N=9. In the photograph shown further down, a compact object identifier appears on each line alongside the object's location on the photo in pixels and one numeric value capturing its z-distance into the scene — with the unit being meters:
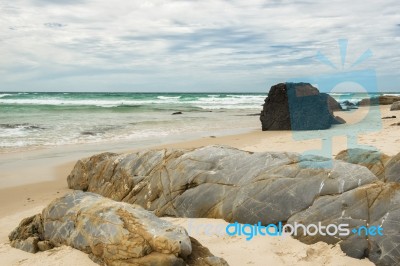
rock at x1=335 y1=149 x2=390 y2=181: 6.32
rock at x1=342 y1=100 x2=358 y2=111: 31.01
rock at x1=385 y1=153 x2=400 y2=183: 6.03
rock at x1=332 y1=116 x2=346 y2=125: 18.58
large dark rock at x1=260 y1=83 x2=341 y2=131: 16.89
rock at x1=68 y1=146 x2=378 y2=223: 5.04
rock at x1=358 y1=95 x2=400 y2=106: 36.31
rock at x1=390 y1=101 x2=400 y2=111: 26.45
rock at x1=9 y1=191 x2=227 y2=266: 3.84
